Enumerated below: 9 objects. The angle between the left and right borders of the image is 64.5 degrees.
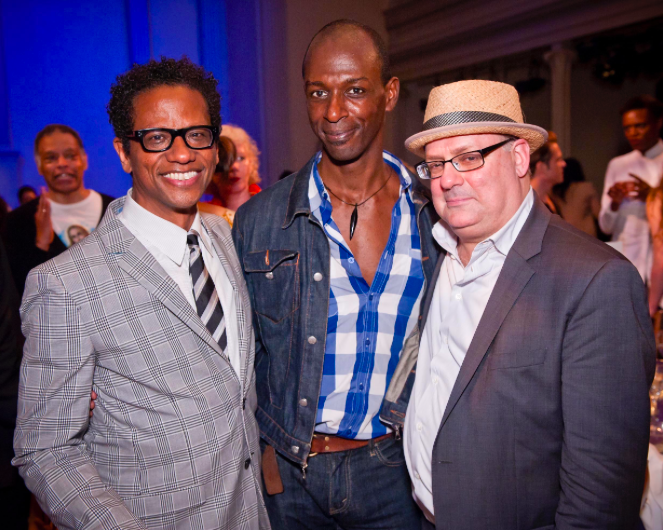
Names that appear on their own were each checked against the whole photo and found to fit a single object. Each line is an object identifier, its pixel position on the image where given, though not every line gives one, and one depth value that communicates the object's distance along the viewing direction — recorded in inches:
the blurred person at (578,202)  218.1
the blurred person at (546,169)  189.5
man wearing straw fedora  50.8
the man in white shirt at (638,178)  190.1
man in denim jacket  75.9
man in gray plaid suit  54.7
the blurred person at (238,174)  163.8
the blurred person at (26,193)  163.8
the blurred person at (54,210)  152.3
